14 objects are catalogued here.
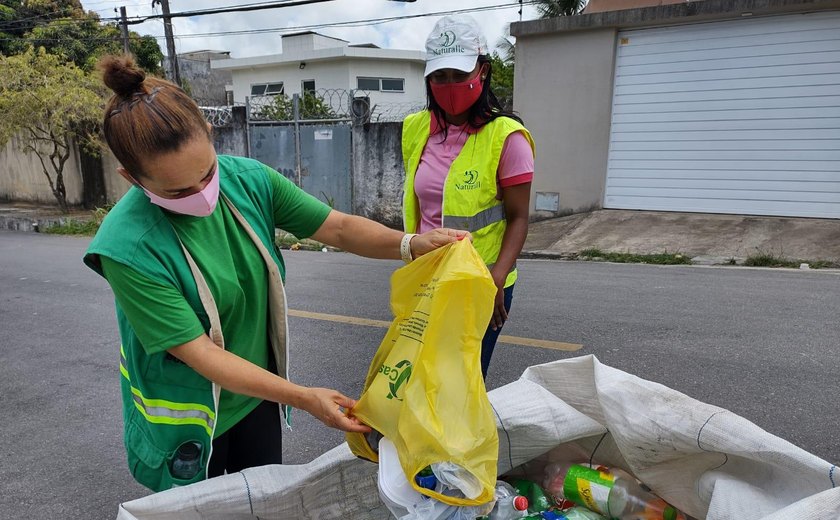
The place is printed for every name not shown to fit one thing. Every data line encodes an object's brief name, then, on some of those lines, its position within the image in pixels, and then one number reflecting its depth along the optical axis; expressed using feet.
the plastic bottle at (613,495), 6.11
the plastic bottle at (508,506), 5.82
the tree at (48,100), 40.78
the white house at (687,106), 27.32
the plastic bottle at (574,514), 5.90
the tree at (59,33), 68.23
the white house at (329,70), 80.89
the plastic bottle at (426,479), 4.43
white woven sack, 4.96
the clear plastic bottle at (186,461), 5.16
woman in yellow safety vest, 6.42
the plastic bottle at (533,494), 6.31
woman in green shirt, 4.26
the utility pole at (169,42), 53.93
